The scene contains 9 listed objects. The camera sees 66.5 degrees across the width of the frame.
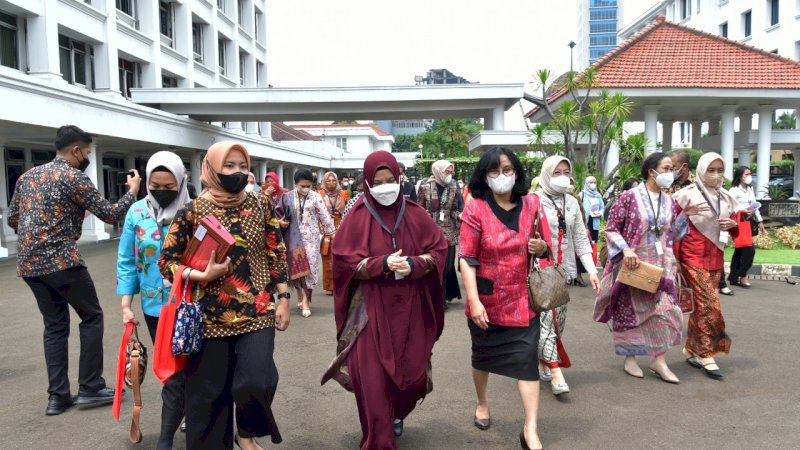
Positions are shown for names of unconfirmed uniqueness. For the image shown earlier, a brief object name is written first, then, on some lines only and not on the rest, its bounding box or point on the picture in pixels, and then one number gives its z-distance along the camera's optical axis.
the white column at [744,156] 22.42
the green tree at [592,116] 13.95
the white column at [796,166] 27.53
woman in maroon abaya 3.47
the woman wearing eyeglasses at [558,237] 4.48
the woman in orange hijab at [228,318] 3.15
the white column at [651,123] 17.88
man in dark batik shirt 4.24
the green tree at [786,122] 41.75
